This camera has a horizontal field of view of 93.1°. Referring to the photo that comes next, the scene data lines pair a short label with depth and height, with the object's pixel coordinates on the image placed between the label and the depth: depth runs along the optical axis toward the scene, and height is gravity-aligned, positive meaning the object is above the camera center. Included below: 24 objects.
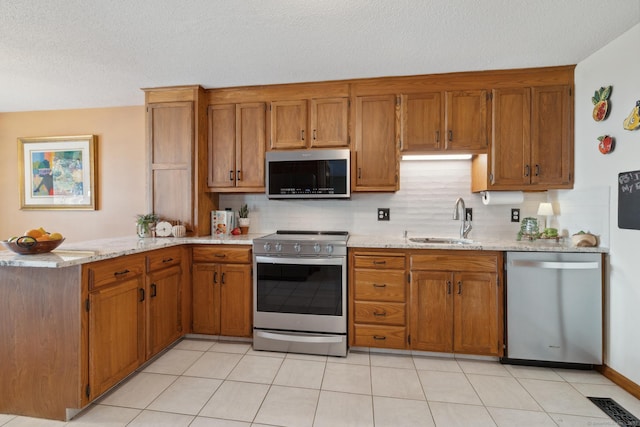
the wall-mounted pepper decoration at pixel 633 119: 1.91 +0.59
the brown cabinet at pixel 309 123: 2.82 +0.83
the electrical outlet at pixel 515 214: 2.85 -0.03
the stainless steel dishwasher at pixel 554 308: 2.18 -0.71
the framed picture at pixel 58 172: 3.52 +0.45
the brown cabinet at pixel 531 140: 2.53 +0.61
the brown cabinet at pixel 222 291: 2.66 -0.71
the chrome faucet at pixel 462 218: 2.68 -0.06
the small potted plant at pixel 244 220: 3.19 -0.09
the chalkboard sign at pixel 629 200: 1.91 +0.08
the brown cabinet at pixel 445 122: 2.63 +0.79
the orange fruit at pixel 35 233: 1.77 -0.13
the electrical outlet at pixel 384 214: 3.04 -0.03
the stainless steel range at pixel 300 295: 2.47 -0.70
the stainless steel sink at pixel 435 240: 2.83 -0.27
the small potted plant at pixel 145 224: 2.87 -0.12
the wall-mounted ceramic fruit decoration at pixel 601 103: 2.15 +0.79
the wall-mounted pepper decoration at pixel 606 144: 2.11 +0.48
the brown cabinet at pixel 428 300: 2.35 -0.71
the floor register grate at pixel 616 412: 1.67 -1.16
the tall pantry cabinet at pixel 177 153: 2.92 +0.56
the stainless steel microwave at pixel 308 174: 2.73 +0.34
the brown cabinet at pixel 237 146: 2.94 +0.64
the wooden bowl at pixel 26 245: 1.72 -0.20
